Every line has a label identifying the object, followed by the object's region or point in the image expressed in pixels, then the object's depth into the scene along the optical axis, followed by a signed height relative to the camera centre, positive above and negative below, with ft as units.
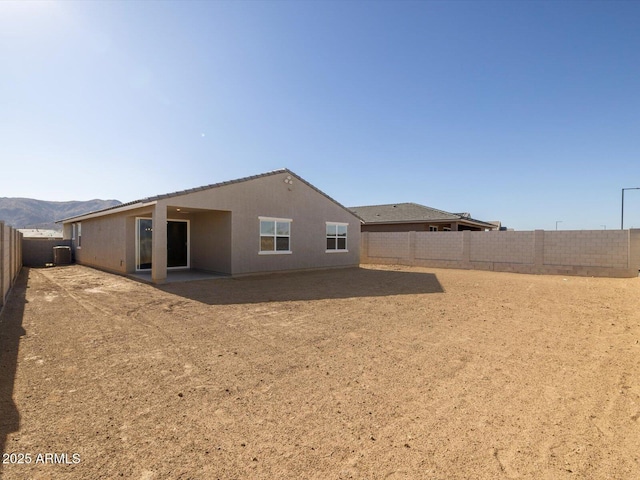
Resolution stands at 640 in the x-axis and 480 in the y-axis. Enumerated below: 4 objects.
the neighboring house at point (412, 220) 74.59 +5.45
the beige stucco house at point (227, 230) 39.75 +1.65
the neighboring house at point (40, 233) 108.41 +2.29
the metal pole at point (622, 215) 118.93 +10.85
